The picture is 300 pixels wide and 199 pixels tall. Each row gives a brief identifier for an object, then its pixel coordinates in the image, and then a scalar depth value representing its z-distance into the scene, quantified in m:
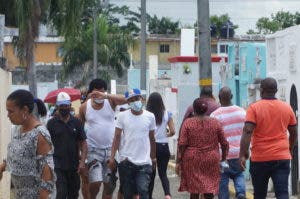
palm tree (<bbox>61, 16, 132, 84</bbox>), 59.12
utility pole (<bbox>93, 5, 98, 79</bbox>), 47.97
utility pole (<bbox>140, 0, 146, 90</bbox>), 30.14
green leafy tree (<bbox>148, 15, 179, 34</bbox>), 92.38
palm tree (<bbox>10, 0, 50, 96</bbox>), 24.98
